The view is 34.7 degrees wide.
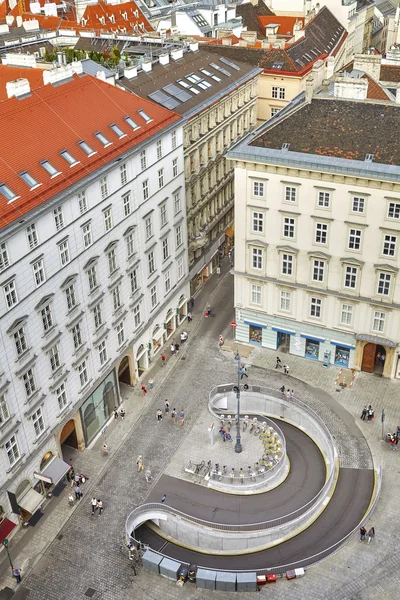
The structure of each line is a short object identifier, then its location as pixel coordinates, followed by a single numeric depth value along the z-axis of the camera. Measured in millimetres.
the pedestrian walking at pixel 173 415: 62281
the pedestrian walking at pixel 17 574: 47531
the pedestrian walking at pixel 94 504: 53000
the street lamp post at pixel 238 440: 57031
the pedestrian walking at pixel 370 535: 49094
